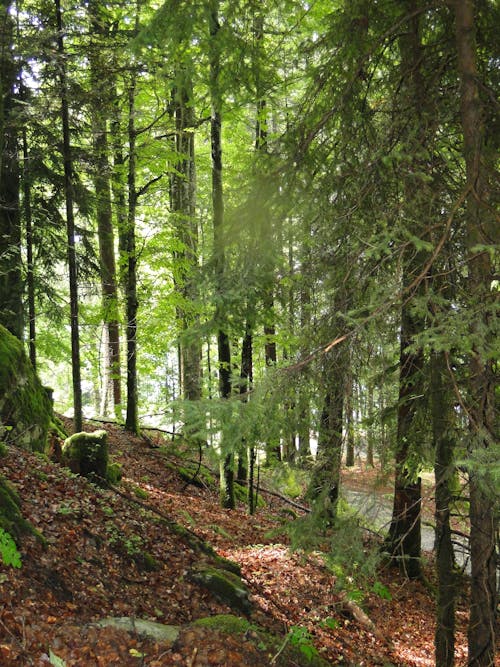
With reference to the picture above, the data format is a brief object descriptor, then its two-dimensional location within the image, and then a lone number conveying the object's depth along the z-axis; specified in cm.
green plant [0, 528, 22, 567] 409
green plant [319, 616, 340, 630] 583
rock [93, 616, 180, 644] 471
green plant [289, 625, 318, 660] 541
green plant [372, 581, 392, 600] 474
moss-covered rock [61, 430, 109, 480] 812
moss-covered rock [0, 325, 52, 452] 816
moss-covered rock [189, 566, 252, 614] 616
